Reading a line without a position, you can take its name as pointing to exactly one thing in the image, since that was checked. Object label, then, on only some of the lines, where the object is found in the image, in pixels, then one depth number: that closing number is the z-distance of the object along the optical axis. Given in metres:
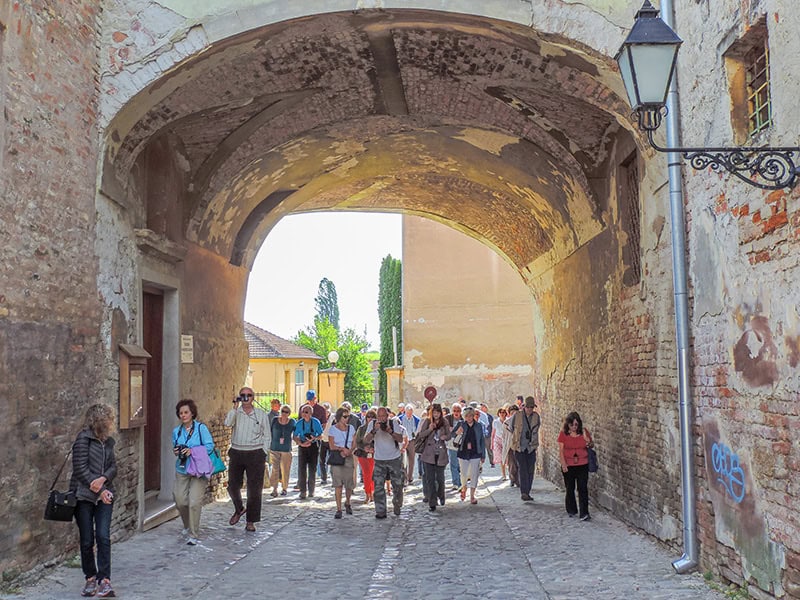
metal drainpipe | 7.22
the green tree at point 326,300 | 77.78
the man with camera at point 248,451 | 9.65
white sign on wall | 11.04
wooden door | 10.67
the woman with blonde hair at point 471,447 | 12.12
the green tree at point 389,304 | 41.72
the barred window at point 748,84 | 6.02
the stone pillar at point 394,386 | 28.91
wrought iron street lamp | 5.18
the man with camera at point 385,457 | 10.94
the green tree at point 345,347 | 46.94
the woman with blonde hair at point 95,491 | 6.28
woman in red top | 10.12
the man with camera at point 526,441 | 12.40
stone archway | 8.67
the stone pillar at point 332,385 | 30.16
